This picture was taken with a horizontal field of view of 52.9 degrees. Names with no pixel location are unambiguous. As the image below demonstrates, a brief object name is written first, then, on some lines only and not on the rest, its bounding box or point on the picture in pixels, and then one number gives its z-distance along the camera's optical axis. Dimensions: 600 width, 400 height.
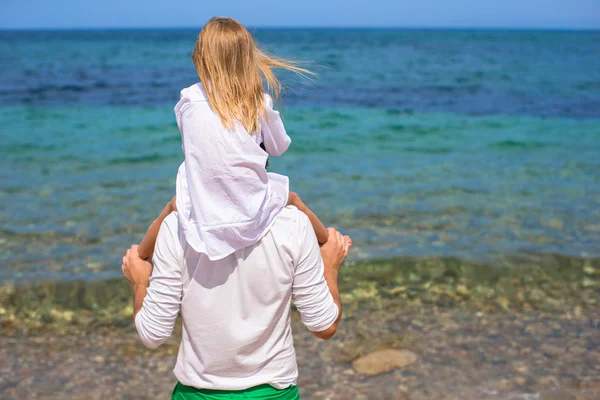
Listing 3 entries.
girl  1.62
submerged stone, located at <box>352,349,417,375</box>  4.17
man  1.76
